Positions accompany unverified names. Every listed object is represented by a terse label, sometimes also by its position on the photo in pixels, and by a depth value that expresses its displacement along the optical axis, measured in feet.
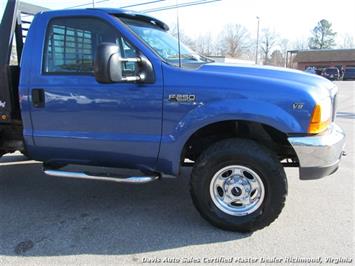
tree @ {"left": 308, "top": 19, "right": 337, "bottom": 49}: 301.43
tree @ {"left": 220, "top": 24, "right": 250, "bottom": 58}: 238.27
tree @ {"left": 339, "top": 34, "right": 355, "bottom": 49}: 338.66
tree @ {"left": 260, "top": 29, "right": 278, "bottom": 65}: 302.45
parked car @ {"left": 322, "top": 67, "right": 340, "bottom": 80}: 153.47
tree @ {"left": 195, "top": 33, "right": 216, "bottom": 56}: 194.96
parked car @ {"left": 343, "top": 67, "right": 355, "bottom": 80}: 155.53
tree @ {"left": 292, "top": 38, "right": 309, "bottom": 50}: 342.44
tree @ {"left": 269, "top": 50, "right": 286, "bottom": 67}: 284.35
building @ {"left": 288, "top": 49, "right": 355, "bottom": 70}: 208.54
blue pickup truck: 11.27
